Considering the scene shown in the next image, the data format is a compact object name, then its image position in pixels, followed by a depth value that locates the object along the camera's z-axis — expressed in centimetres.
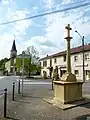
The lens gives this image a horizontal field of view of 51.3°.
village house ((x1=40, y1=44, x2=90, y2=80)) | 1789
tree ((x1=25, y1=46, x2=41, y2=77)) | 2226
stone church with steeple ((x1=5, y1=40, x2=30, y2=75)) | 4830
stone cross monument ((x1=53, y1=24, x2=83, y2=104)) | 440
